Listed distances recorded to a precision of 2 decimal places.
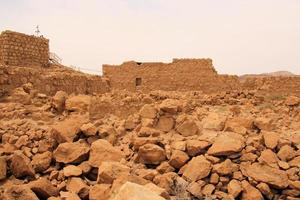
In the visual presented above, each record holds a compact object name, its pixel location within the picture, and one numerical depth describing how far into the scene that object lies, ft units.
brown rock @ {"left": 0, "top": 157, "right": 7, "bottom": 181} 18.51
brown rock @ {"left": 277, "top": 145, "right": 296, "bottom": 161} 20.92
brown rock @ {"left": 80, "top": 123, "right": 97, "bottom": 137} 21.70
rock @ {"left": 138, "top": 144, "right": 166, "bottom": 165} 20.35
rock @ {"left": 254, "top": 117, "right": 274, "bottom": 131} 24.19
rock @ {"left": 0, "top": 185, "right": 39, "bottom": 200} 15.42
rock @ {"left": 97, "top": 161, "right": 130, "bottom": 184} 17.08
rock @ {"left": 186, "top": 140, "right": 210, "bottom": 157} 20.76
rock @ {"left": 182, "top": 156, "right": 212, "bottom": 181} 19.22
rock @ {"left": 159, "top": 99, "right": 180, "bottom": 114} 24.30
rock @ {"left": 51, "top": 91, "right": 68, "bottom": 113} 25.58
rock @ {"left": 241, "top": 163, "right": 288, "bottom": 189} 19.29
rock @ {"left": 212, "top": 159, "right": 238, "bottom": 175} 19.57
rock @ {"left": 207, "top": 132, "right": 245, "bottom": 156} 20.52
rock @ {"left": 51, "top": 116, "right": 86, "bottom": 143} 21.05
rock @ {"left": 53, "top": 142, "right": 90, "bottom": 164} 19.76
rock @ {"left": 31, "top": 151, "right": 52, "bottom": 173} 19.77
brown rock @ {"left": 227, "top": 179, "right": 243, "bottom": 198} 18.62
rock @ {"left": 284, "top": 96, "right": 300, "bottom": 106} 38.45
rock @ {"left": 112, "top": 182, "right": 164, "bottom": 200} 11.37
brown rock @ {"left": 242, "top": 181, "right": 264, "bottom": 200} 18.43
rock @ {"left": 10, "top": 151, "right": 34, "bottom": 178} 18.93
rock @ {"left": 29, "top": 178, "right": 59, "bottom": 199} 16.81
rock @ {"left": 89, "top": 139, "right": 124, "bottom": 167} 19.48
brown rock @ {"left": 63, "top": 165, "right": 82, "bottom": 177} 18.66
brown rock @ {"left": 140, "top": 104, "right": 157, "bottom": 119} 24.10
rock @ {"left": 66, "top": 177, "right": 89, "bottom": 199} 17.56
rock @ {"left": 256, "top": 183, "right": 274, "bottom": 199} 18.94
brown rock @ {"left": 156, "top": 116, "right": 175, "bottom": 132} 23.86
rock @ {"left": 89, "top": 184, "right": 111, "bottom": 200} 16.72
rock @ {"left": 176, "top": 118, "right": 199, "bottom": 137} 23.27
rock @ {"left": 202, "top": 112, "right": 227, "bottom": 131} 24.16
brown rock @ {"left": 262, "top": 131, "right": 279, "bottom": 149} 21.48
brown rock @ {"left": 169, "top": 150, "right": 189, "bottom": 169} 20.06
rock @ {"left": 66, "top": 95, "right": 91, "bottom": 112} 25.31
